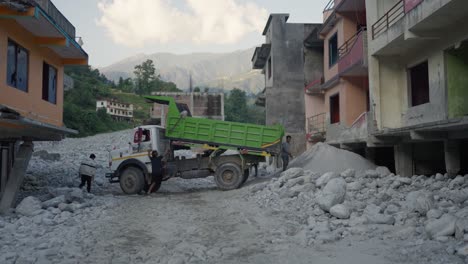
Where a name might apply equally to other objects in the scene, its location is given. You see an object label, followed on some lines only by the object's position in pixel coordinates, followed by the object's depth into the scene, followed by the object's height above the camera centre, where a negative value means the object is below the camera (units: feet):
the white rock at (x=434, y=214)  20.93 -3.03
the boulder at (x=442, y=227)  18.34 -3.31
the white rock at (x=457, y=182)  27.61 -1.73
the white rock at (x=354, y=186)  31.45 -2.28
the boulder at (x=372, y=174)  37.52 -1.55
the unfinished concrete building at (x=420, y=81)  28.71 +6.91
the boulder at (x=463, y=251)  16.08 -3.87
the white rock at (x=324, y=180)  33.75 -1.89
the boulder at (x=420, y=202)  22.27 -2.64
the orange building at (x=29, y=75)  30.17 +8.08
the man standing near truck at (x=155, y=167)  43.37 -0.91
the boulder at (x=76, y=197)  35.76 -3.47
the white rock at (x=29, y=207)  29.07 -3.61
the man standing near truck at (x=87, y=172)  43.75 -1.45
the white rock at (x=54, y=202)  31.60 -3.53
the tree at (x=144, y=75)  291.38 +64.47
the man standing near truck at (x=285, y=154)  47.14 +0.53
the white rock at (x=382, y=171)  37.88 -1.29
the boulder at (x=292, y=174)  39.22 -1.58
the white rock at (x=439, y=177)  30.96 -1.53
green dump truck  44.04 +1.33
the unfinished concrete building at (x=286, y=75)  79.97 +17.20
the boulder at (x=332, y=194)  26.08 -2.54
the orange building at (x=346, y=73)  43.55 +10.61
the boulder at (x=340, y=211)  24.17 -3.34
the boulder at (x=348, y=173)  37.33 -1.44
